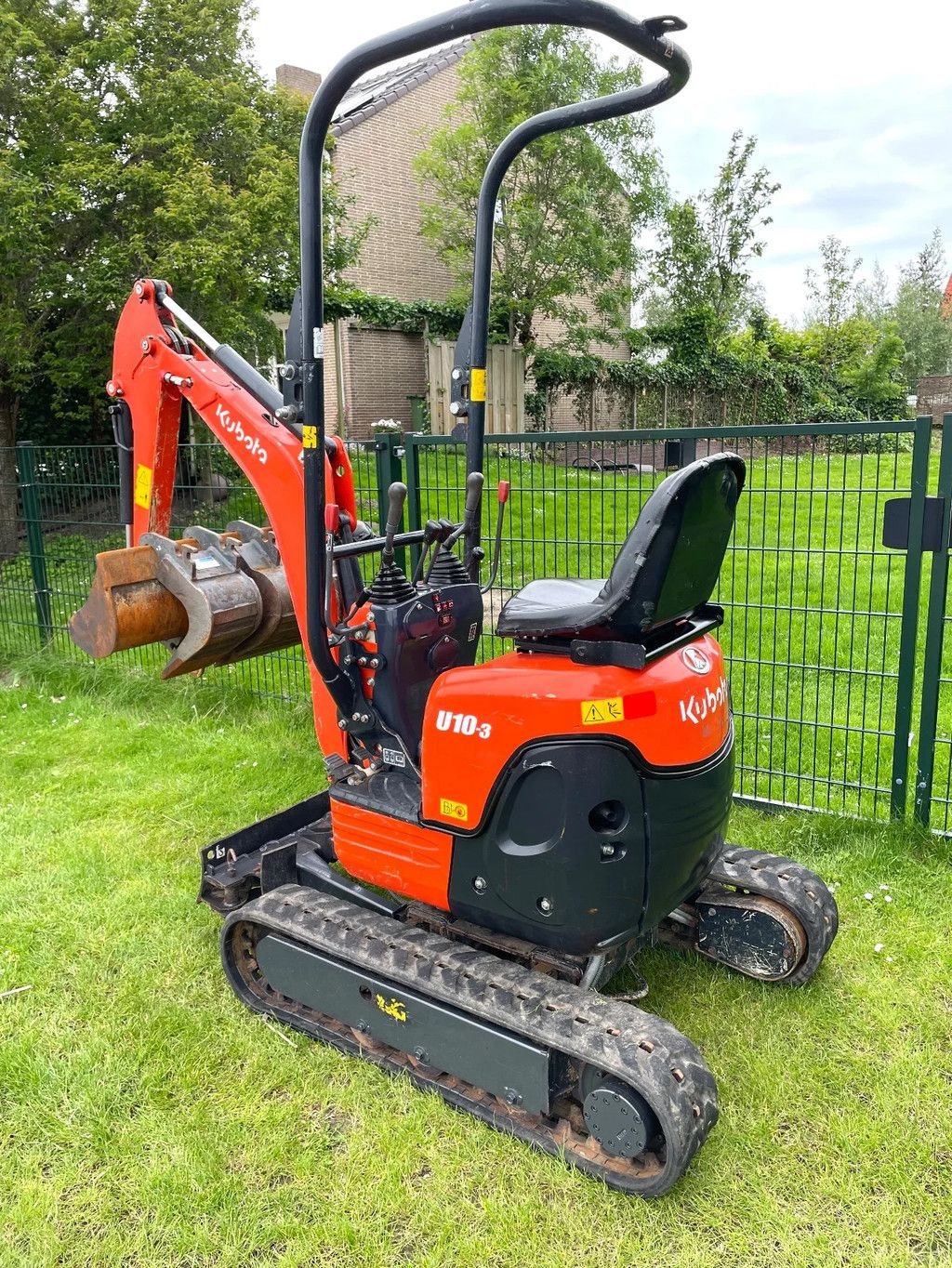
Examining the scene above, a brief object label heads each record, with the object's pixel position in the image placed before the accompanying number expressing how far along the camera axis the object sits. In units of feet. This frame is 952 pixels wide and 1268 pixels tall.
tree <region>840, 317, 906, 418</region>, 90.94
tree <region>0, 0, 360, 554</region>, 31.99
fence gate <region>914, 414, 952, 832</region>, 13.20
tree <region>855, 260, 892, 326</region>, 157.69
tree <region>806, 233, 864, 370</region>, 135.74
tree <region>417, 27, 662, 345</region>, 55.98
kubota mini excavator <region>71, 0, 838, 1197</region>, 8.67
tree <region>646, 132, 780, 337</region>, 80.69
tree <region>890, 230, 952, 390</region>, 138.31
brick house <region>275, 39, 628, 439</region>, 66.08
